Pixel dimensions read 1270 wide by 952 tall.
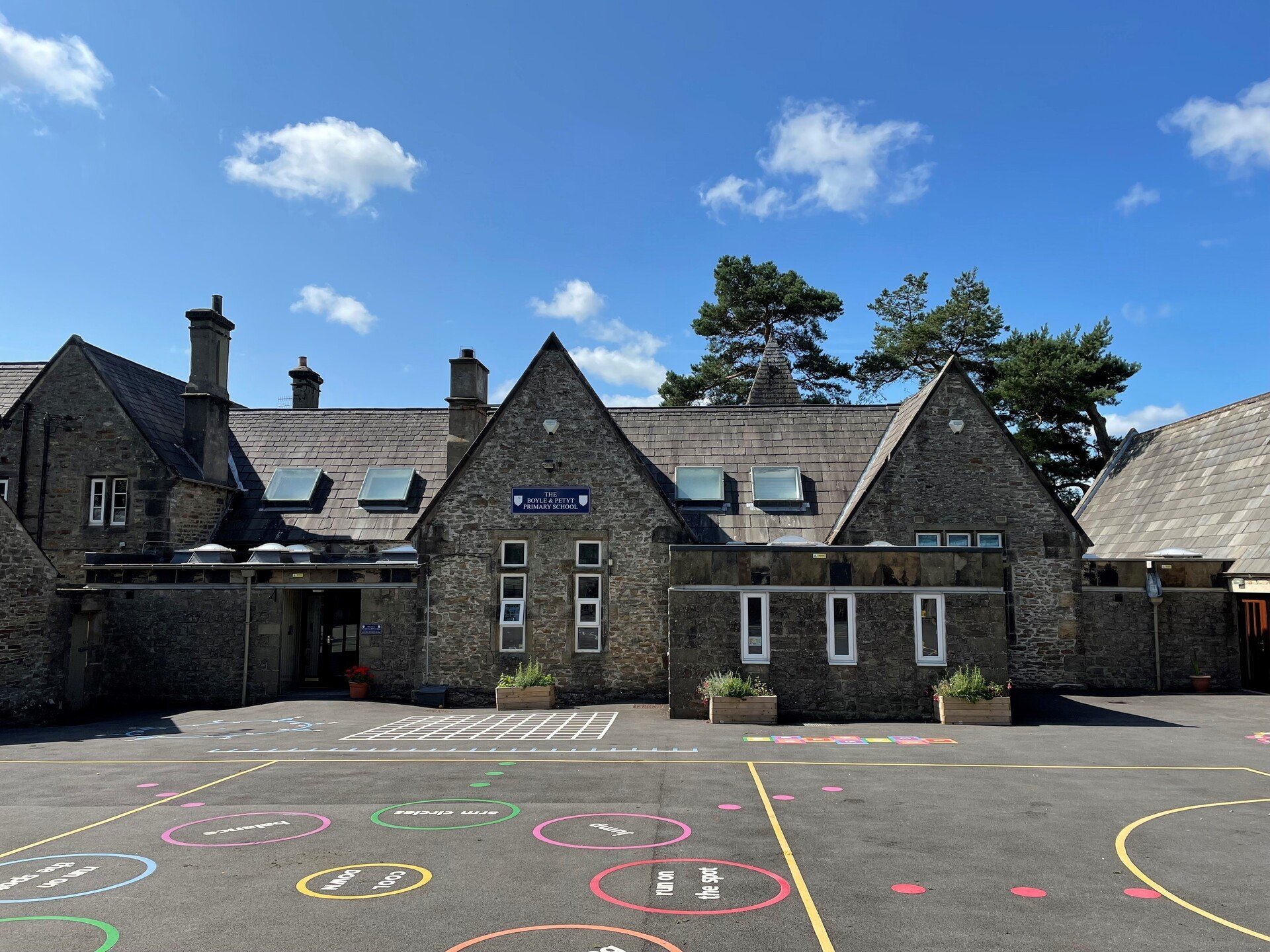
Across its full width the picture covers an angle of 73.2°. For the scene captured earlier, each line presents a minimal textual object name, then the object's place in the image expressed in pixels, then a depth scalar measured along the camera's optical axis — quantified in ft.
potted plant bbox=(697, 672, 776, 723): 59.47
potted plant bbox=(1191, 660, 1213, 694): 72.43
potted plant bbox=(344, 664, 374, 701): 72.28
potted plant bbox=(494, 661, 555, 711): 69.36
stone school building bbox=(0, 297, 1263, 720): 61.82
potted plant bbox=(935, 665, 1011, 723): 58.95
